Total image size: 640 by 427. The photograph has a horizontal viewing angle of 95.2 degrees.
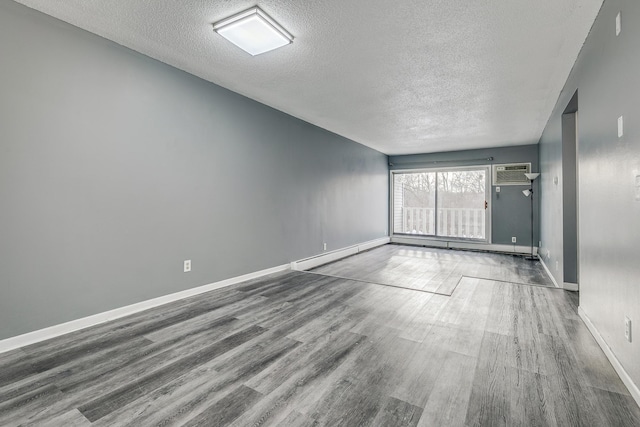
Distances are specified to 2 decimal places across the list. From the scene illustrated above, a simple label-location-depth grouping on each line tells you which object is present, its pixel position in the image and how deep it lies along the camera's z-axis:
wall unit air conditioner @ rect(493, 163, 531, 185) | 6.46
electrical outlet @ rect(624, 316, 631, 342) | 1.62
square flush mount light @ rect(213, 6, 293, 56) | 2.17
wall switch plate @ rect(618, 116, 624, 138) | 1.68
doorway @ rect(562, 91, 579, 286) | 3.32
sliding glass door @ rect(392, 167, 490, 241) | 7.05
